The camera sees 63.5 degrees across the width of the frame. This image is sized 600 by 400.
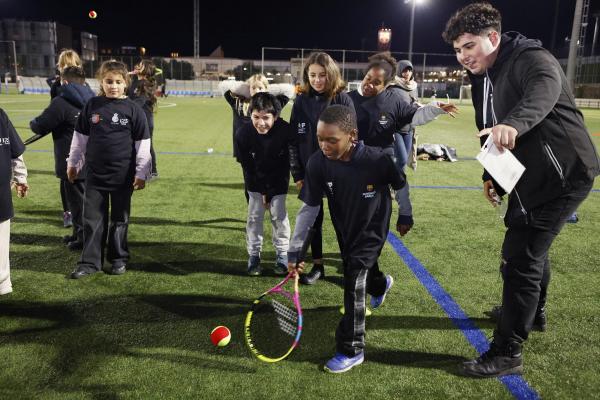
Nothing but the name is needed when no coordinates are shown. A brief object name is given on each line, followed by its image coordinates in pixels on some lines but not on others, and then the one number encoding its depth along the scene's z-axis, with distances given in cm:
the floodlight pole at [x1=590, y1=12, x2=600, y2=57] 6132
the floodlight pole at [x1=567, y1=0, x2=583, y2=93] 2938
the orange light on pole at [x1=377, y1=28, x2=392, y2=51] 8542
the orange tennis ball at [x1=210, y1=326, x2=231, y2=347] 345
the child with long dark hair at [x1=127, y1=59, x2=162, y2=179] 684
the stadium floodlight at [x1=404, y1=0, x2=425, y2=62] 3683
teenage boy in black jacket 281
